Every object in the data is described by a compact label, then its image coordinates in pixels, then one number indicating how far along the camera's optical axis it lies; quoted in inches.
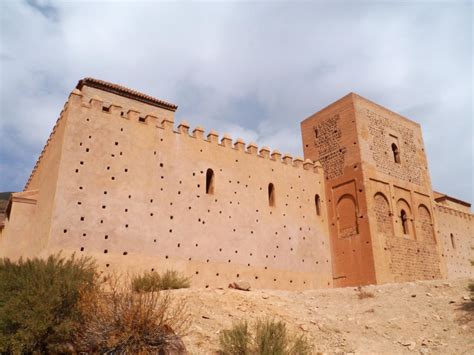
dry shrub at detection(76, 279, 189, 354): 255.8
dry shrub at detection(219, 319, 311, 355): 266.6
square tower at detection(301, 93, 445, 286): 645.9
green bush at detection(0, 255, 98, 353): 269.0
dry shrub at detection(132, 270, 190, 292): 421.8
